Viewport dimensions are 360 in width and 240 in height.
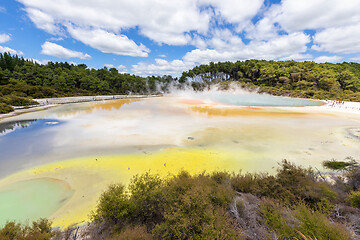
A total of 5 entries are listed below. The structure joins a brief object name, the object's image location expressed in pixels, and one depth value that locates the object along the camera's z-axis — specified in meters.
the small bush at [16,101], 28.84
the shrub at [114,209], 4.80
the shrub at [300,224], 3.51
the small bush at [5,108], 23.75
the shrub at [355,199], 5.04
